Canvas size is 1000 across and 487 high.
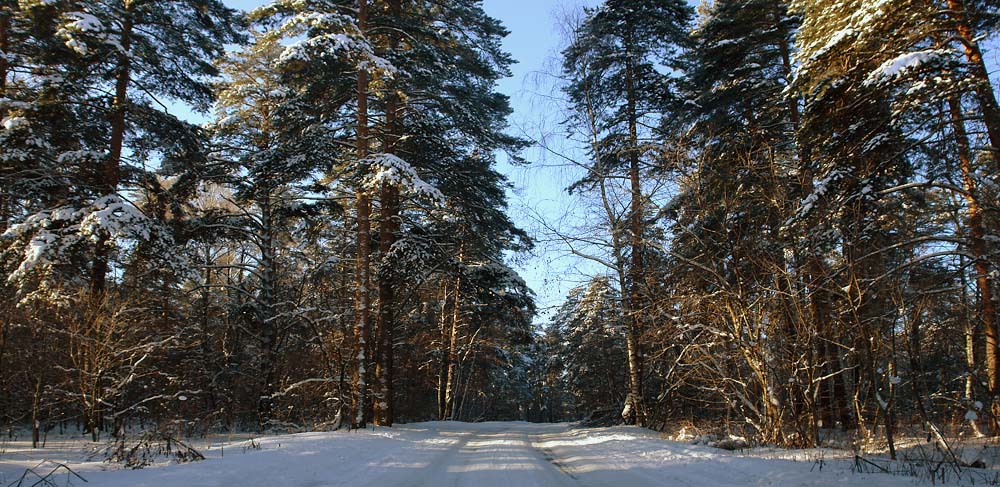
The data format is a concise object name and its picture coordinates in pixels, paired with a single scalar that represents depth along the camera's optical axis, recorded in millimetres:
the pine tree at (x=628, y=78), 14789
